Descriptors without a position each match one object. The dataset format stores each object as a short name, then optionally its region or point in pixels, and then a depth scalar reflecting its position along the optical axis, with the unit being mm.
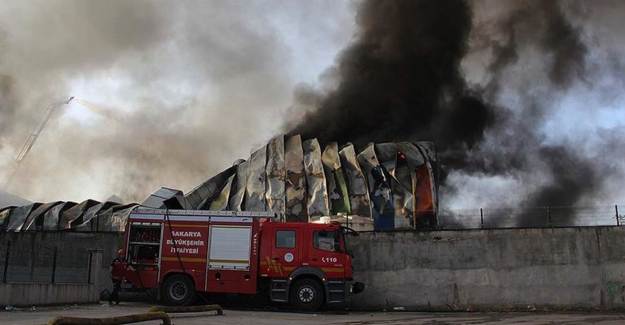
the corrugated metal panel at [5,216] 26266
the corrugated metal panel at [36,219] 25734
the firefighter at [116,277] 15711
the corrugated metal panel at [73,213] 25547
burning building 25641
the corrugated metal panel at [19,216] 26297
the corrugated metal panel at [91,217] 24344
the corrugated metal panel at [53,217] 25609
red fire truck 15297
